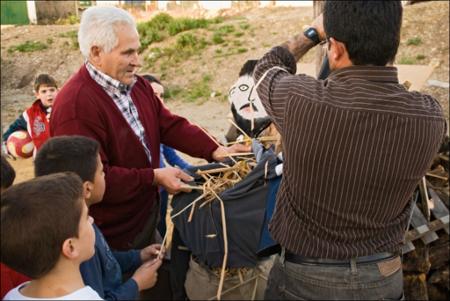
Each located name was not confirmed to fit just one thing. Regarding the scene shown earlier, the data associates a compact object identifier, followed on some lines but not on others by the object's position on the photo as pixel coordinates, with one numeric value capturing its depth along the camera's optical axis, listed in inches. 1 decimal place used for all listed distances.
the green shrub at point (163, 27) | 828.0
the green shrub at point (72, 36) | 860.0
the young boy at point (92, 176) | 104.1
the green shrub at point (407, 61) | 574.6
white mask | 177.6
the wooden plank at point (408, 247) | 163.9
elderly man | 124.9
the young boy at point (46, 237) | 74.3
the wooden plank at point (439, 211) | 173.2
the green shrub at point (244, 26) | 810.2
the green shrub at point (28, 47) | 868.0
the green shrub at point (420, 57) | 580.7
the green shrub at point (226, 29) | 809.7
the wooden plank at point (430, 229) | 165.6
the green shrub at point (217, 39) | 781.9
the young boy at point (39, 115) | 209.8
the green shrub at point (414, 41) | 616.0
